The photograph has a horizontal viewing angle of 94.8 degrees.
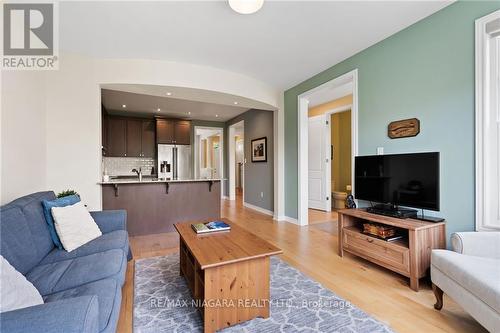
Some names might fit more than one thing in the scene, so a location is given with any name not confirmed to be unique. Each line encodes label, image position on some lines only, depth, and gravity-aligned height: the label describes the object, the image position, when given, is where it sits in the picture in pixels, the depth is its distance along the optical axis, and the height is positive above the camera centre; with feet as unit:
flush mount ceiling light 6.38 +4.51
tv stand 6.68 -2.62
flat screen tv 7.18 -0.53
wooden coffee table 4.91 -2.62
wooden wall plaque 8.04 +1.33
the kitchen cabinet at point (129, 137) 18.58 +2.40
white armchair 4.27 -2.31
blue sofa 2.74 -2.11
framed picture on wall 17.69 +1.23
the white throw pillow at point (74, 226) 6.13 -1.71
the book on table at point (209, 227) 6.88 -1.94
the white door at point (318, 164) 17.94 +0.06
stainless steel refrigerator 20.17 +0.37
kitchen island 11.91 -2.02
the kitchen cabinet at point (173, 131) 20.06 +3.02
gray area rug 5.17 -3.66
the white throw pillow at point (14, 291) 3.05 -1.77
